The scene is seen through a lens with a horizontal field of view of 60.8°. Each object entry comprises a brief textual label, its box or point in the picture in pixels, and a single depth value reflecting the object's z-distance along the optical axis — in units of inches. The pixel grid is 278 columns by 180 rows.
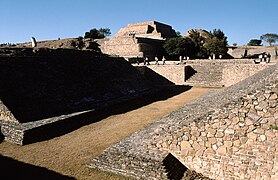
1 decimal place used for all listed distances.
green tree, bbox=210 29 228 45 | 1894.7
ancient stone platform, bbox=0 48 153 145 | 409.7
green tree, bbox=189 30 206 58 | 1513.3
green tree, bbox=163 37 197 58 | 1457.9
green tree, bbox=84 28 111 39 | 2228.3
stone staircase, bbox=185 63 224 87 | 965.3
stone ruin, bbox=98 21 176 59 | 1416.1
